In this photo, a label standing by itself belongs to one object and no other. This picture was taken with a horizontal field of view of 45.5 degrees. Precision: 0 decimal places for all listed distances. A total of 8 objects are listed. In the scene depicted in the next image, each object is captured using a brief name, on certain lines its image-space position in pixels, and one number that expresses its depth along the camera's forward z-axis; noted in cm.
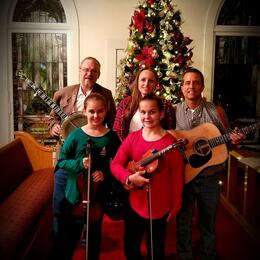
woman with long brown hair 235
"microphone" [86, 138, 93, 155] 185
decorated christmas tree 398
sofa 219
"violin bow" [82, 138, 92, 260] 185
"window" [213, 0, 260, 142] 509
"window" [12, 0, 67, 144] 500
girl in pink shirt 186
